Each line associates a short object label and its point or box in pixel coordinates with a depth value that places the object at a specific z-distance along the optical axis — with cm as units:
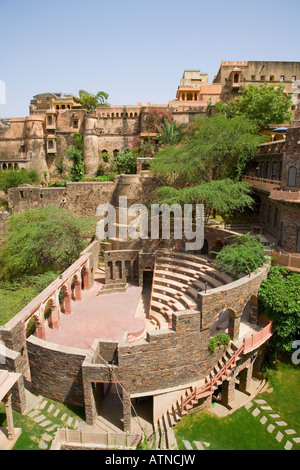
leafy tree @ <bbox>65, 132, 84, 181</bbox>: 3394
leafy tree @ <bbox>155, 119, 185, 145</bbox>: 3023
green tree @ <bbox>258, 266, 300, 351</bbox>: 1384
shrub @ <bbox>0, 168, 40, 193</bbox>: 3228
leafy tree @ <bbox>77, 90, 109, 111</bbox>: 4391
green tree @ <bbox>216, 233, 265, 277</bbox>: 1489
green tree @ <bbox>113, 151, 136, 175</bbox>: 3188
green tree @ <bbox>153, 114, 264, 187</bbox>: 2273
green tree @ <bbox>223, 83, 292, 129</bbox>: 2619
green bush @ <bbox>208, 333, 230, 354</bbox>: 1269
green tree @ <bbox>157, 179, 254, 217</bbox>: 1981
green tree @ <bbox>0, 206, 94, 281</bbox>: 2291
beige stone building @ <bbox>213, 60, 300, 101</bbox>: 3608
